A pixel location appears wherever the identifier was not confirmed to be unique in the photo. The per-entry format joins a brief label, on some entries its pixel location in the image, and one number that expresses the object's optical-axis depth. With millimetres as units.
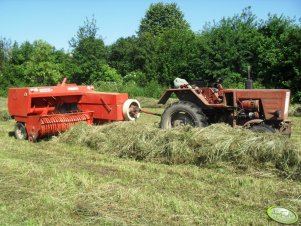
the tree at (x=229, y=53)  21984
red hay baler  8953
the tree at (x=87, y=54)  24609
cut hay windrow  6137
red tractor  7836
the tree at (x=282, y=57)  18562
